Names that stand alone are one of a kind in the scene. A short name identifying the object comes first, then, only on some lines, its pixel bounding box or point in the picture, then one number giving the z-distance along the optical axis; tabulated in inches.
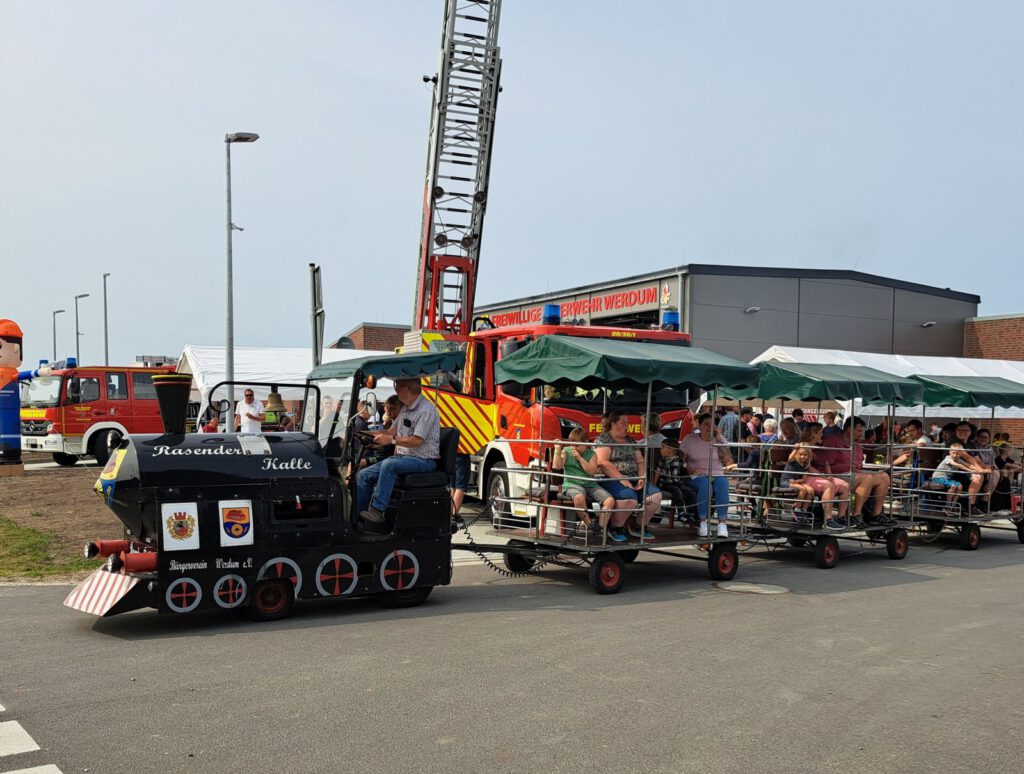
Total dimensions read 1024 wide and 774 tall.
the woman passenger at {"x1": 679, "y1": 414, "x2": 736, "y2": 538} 424.8
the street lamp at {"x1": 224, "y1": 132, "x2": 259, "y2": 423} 770.8
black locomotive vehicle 297.0
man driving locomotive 338.6
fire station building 1151.6
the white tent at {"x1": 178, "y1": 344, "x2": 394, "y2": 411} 949.2
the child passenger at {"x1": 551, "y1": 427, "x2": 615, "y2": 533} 383.2
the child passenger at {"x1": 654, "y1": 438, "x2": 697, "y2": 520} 435.8
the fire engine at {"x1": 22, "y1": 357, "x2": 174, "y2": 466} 968.3
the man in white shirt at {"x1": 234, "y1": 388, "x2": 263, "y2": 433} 600.5
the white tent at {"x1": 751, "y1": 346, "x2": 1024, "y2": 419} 901.2
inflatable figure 859.4
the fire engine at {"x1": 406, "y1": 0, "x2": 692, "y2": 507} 517.7
